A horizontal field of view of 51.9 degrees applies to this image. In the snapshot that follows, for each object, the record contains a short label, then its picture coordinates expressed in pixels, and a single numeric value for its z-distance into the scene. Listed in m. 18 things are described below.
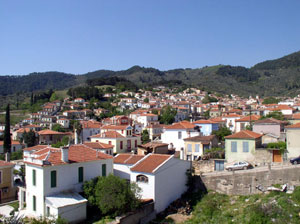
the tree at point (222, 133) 44.06
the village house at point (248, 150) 26.97
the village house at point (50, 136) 65.62
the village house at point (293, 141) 26.20
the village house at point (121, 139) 40.97
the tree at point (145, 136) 56.12
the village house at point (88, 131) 66.31
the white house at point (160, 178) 22.83
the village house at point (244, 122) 51.97
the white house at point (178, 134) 40.22
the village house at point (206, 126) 49.41
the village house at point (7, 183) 28.36
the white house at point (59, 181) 20.22
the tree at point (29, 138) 63.41
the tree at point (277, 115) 52.99
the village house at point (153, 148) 34.72
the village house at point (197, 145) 34.28
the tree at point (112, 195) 20.42
